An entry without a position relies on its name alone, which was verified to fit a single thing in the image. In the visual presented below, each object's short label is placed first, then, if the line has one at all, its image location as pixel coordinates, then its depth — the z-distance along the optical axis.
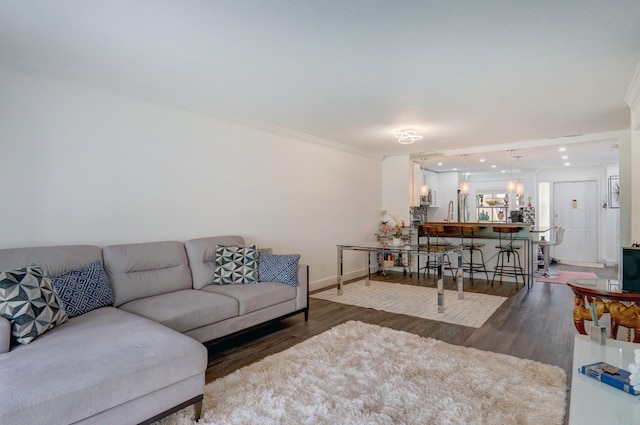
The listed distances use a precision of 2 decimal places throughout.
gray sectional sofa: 1.59
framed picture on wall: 8.27
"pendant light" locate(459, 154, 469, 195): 7.55
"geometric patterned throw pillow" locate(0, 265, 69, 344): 2.00
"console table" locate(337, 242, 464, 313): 4.29
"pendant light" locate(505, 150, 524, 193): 7.22
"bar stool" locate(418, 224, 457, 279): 6.66
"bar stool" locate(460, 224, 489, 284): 6.54
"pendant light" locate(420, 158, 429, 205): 7.94
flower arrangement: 6.96
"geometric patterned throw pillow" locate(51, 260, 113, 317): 2.50
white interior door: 8.77
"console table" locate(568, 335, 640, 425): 1.46
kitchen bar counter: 6.21
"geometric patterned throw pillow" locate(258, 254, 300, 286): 3.79
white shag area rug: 2.08
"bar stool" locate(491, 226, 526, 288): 6.24
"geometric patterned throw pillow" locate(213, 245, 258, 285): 3.66
